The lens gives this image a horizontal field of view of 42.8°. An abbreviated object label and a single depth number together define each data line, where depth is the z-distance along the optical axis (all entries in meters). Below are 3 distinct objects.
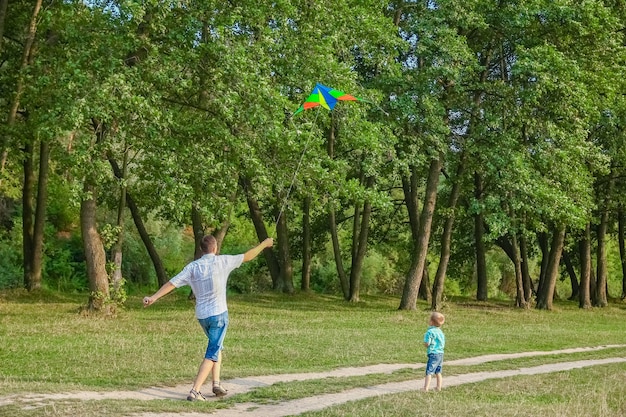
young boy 11.52
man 9.70
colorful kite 16.66
